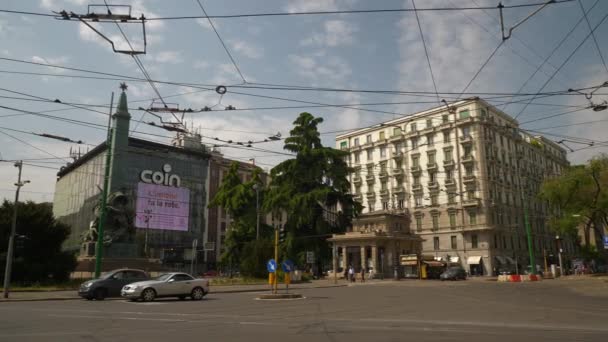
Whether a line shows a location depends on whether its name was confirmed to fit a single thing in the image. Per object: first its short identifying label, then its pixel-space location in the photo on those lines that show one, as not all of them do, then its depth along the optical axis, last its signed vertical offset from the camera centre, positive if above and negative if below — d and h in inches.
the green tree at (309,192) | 1815.9 +268.6
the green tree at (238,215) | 1964.2 +190.2
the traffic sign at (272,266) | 836.1 -9.7
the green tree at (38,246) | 1137.4 +38.7
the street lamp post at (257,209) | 1838.1 +207.4
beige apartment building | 2481.5 +414.9
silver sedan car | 776.3 -45.3
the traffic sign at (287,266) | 864.3 -10.1
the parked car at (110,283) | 841.5 -40.2
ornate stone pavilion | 2047.2 +49.1
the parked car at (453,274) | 1847.9 -54.9
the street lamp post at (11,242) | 859.1 +36.2
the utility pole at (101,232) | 1062.3 +65.7
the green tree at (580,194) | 1797.5 +256.0
